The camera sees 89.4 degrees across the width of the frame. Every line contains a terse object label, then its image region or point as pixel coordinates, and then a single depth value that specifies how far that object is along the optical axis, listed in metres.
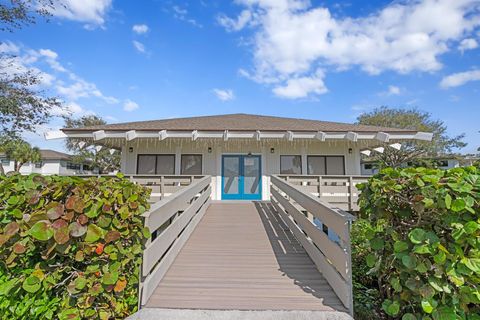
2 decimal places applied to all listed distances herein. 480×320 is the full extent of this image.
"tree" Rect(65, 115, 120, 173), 30.51
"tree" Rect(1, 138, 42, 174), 20.40
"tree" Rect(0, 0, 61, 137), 10.39
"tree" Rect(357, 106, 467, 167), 25.91
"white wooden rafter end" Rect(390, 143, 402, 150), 10.53
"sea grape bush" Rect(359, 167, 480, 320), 2.15
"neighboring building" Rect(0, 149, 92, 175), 32.04
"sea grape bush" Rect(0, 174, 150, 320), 2.28
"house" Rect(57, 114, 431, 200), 11.05
